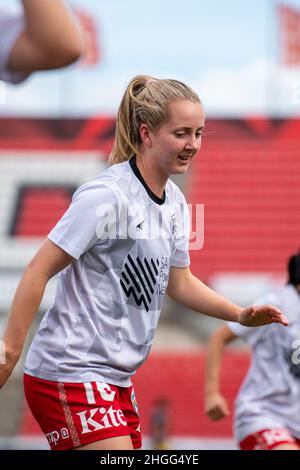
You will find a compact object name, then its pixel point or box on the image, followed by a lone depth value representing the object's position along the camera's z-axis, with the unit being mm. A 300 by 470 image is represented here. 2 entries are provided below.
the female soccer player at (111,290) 6727
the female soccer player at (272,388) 9648
